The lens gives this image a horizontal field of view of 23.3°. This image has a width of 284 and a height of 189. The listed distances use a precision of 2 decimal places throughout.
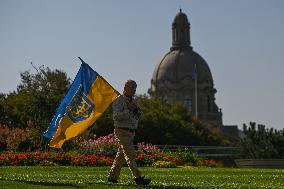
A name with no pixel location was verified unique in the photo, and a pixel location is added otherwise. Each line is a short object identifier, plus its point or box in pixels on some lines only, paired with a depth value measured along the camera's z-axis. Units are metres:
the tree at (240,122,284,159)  42.72
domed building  133.38
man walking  13.00
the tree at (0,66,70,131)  44.38
